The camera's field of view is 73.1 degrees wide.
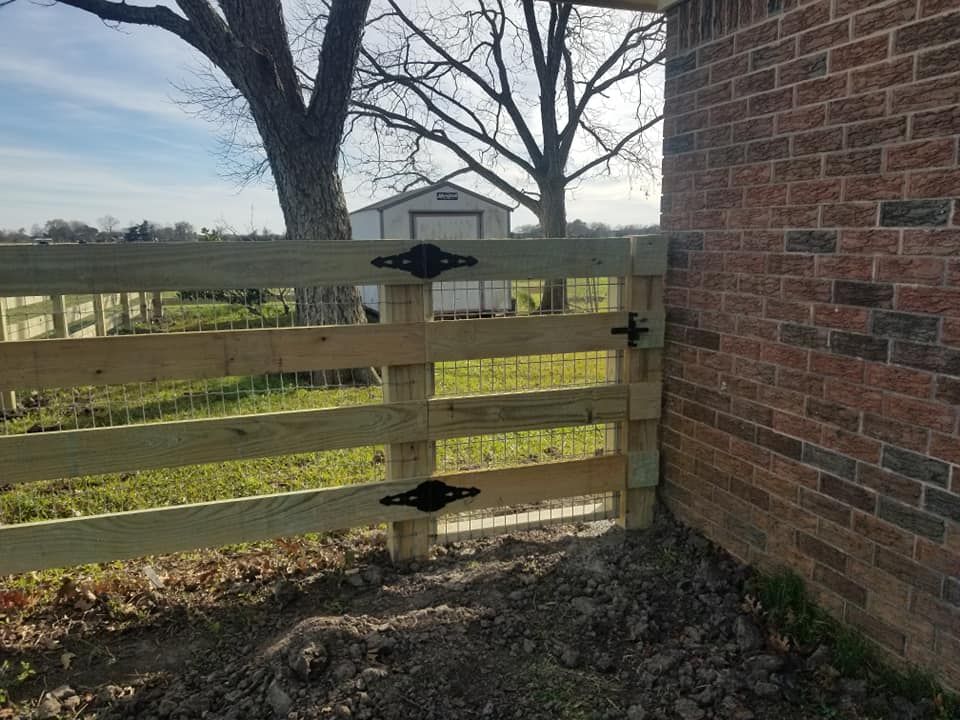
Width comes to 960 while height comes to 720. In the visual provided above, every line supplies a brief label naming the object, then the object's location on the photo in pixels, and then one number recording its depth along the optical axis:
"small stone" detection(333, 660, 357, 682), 2.16
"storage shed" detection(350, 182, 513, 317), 15.01
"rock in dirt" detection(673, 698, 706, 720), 2.04
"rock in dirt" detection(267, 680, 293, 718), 2.05
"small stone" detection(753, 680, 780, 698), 2.13
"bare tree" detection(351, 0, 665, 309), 14.88
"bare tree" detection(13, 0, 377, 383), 6.03
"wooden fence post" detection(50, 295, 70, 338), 5.25
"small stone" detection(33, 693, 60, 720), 2.10
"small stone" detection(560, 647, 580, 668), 2.30
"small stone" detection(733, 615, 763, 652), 2.36
